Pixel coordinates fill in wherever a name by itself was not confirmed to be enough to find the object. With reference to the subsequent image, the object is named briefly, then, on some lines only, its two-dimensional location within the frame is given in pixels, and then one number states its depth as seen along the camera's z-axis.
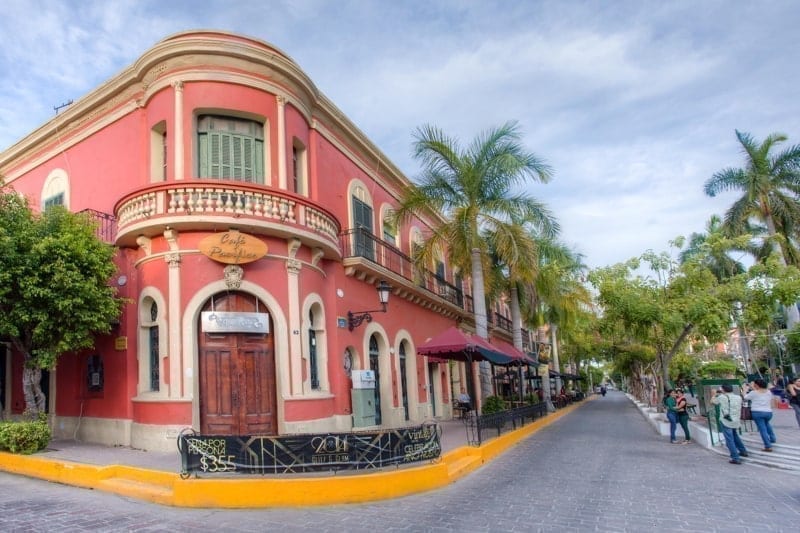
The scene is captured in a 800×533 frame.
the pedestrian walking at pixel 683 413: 13.59
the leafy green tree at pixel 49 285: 10.30
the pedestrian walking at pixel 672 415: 13.69
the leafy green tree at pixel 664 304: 14.48
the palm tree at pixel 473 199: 16.31
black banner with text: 7.67
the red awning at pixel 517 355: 16.68
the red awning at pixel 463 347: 12.94
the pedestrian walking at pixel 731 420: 10.43
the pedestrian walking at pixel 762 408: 10.91
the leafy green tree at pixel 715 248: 15.76
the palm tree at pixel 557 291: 22.38
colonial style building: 11.30
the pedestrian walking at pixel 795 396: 12.42
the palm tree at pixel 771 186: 24.27
